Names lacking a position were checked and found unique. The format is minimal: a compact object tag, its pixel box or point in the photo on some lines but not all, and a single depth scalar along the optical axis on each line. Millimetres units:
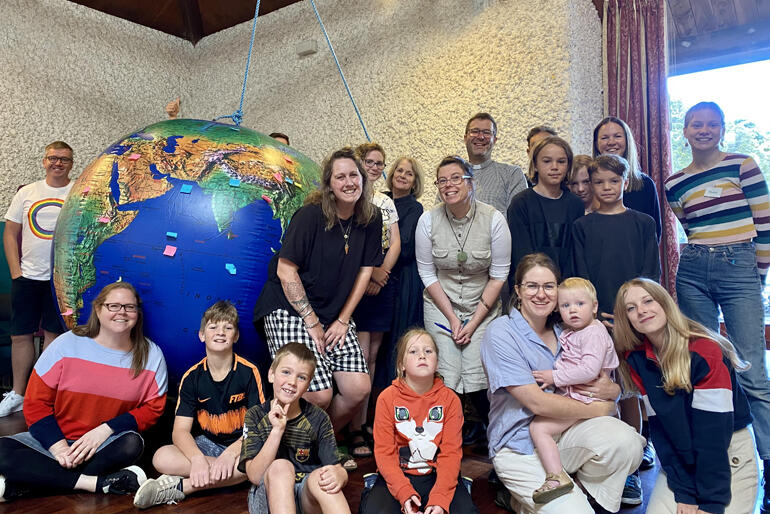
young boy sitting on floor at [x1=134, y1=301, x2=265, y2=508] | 2134
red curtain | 3648
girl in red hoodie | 1736
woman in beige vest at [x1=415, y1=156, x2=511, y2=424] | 2398
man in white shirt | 3465
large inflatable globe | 2307
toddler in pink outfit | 1903
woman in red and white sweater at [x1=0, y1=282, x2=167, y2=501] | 2115
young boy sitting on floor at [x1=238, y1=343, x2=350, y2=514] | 1654
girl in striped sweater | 2260
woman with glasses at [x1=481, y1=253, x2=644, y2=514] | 1853
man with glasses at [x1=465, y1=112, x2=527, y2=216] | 2955
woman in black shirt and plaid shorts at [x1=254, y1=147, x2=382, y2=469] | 2271
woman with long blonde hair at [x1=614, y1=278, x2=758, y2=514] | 1696
